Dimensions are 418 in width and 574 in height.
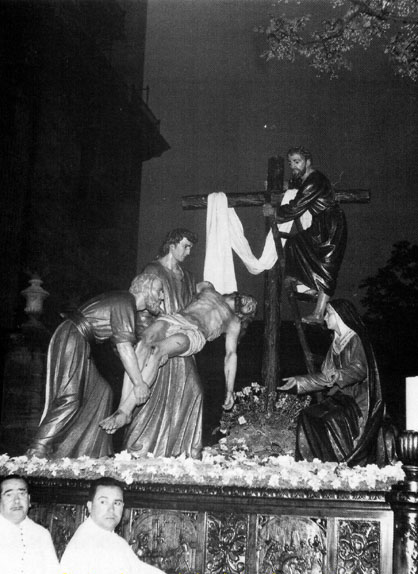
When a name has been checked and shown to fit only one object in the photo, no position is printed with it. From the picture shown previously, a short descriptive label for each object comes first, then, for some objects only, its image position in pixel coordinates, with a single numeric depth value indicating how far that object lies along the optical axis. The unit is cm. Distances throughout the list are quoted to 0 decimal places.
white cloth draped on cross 809
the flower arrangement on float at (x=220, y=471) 485
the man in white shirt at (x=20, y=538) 423
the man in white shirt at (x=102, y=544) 400
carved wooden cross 773
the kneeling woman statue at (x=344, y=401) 633
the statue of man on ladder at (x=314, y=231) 774
